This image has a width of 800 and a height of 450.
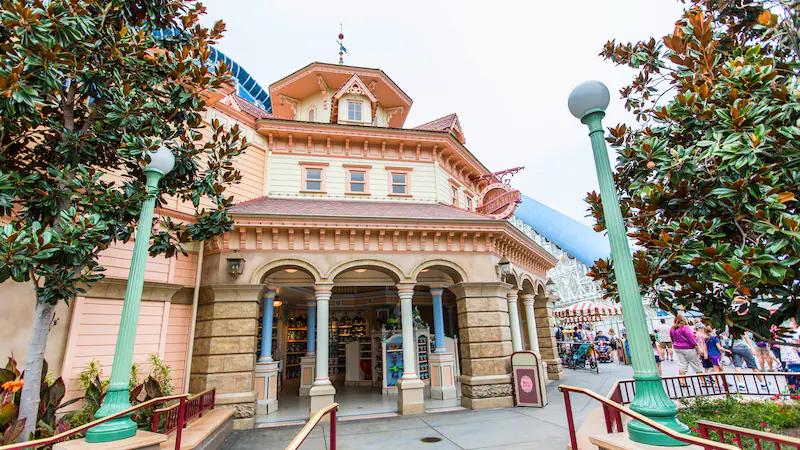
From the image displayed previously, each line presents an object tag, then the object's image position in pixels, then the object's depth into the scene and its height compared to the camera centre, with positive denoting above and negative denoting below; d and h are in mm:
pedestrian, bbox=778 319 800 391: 11197 -1320
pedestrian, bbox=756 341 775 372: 12561 -1279
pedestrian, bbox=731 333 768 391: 12000 -1079
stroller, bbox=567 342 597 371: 19672 -1607
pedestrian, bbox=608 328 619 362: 23944 -1299
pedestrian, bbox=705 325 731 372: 11523 -974
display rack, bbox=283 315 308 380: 18234 -244
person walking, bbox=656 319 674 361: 14820 -470
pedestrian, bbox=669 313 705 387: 10432 -693
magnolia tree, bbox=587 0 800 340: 3834 +1681
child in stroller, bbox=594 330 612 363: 22656 -1461
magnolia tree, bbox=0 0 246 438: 5113 +3624
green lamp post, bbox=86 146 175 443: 4848 +118
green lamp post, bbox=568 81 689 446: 3775 +332
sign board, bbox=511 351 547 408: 10375 -1449
